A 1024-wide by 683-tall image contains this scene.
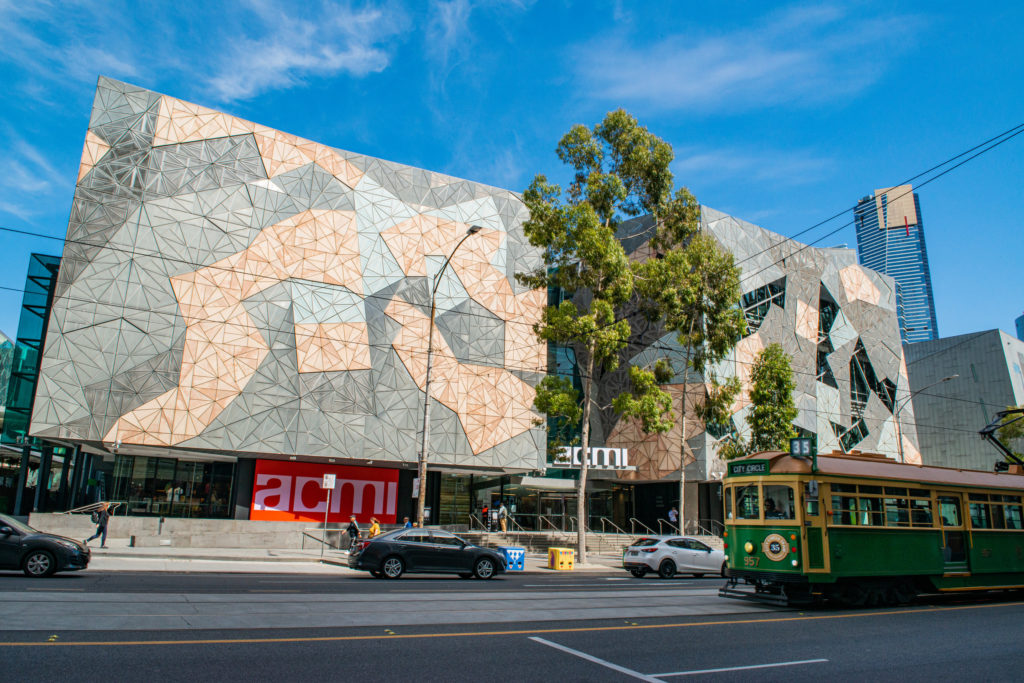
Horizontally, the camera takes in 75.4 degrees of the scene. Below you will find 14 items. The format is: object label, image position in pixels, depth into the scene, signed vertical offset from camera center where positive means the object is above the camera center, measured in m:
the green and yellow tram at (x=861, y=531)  13.14 -0.45
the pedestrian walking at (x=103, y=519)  22.36 -0.96
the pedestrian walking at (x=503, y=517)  34.56 -0.89
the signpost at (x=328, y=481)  23.27 +0.49
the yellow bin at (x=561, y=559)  24.95 -2.13
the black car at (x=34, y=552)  13.90 -1.31
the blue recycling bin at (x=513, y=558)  23.86 -2.04
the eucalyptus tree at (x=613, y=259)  26.64 +10.22
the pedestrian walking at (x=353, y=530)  26.12 -1.31
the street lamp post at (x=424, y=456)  21.98 +1.44
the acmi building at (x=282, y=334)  28.22 +7.37
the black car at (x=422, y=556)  17.89 -1.57
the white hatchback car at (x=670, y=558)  22.66 -1.82
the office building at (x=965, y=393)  60.69 +10.96
